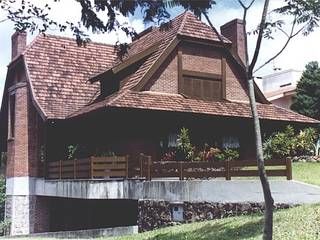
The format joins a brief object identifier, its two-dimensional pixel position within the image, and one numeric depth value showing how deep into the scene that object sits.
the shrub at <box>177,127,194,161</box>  23.92
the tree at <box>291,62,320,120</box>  40.34
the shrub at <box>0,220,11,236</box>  27.59
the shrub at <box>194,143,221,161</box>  23.95
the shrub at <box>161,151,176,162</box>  24.03
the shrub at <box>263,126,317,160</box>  26.48
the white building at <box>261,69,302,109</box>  62.59
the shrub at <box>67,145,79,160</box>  26.55
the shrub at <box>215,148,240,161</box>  24.23
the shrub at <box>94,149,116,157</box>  23.69
